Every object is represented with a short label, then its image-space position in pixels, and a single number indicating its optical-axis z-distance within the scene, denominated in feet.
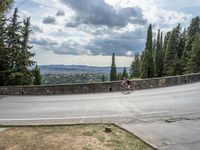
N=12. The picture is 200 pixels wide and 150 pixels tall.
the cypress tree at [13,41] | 65.53
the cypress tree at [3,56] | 63.58
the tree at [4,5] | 20.70
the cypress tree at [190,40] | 110.48
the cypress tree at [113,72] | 190.60
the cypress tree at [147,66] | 141.13
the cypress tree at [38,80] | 98.79
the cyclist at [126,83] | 35.95
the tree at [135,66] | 194.35
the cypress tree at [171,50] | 129.63
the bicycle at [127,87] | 35.96
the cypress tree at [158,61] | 144.88
